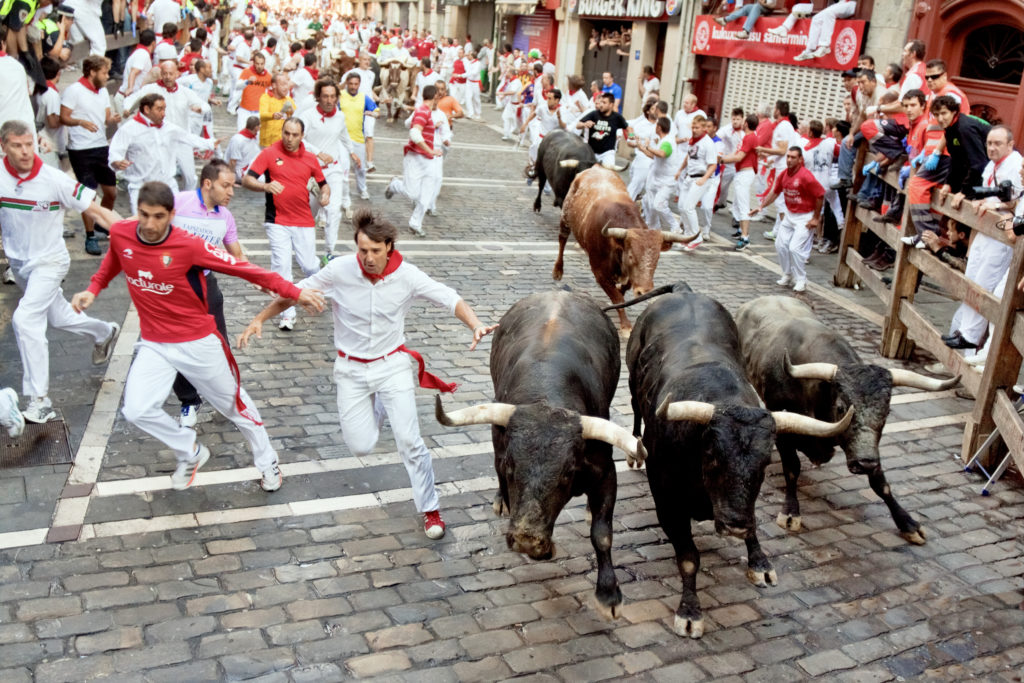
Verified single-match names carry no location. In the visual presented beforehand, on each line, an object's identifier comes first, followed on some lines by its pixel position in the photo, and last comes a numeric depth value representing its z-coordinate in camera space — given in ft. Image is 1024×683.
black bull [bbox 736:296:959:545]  20.03
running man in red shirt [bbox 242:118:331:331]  30.01
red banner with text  57.57
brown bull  33.73
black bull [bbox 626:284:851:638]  15.90
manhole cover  21.29
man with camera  28.43
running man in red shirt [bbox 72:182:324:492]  18.89
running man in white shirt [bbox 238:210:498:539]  19.01
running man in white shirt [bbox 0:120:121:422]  22.77
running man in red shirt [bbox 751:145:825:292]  39.32
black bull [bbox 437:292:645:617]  15.35
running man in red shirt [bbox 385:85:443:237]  45.44
